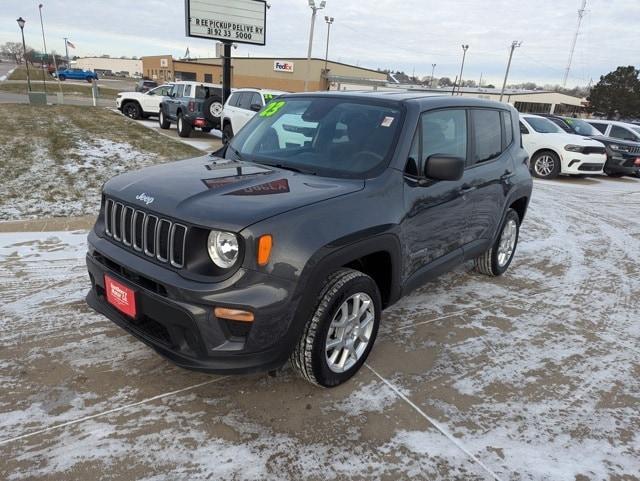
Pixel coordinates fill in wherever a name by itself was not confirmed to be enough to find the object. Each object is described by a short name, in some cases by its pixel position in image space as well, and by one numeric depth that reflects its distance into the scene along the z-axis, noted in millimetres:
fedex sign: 62375
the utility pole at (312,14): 31109
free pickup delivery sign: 12727
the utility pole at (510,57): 51762
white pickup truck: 19547
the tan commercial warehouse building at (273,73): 60744
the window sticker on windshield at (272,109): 4086
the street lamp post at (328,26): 52750
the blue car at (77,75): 72375
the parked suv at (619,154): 13812
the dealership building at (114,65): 125781
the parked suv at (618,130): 14914
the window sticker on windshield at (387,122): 3341
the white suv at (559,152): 12305
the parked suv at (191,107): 15289
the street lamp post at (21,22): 29891
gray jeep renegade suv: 2389
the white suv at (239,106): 13328
